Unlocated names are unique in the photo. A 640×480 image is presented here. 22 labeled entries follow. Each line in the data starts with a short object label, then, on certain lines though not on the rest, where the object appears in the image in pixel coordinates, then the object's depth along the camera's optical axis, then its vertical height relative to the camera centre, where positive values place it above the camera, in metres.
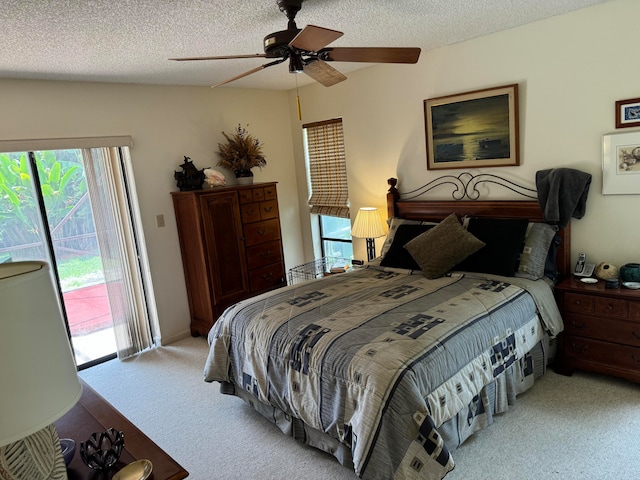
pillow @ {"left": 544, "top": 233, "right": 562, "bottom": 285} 3.16 -0.84
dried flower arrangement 4.68 +0.25
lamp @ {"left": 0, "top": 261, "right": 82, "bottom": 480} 0.88 -0.36
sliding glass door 3.54 -0.38
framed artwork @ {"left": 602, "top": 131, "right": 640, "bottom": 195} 2.91 -0.16
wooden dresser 4.23 -0.68
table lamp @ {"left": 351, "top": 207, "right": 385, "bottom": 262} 4.22 -0.59
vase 4.70 -0.01
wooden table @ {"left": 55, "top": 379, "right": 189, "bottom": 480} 1.38 -0.90
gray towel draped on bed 3.06 -0.35
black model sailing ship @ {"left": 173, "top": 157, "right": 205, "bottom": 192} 4.33 +0.05
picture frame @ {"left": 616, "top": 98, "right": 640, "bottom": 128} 2.87 +0.18
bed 2.00 -1.02
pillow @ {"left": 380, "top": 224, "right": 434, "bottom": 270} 3.58 -0.75
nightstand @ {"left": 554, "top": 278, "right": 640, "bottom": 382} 2.77 -1.24
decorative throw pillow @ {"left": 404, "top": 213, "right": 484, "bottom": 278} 3.28 -0.69
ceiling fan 2.15 +0.60
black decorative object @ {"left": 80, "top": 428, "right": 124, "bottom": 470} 1.37 -0.83
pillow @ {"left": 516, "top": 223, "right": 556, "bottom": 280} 3.10 -0.75
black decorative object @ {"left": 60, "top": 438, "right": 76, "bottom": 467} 1.44 -0.87
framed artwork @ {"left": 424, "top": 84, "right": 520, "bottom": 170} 3.45 +0.21
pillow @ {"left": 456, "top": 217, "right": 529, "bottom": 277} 3.14 -0.71
